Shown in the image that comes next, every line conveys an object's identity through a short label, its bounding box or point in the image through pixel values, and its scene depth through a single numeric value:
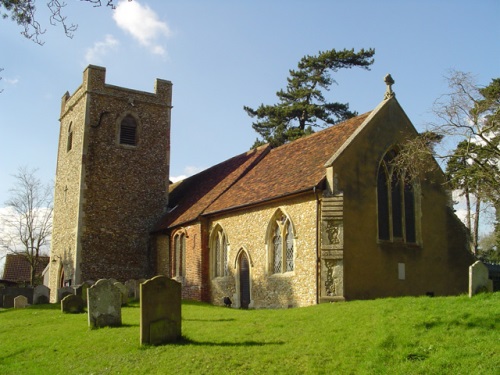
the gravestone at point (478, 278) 13.03
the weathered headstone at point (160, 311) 11.97
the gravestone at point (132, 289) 23.30
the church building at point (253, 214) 17.94
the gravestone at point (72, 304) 18.94
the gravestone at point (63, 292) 22.80
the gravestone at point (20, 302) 23.61
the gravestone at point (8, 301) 25.44
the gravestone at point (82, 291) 20.69
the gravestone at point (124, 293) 20.17
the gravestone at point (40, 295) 24.01
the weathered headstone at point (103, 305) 14.58
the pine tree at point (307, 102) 41.53
